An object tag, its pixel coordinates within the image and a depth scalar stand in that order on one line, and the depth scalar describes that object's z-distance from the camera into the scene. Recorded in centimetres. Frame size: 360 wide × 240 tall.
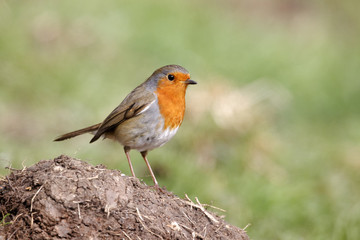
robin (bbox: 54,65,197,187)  943
